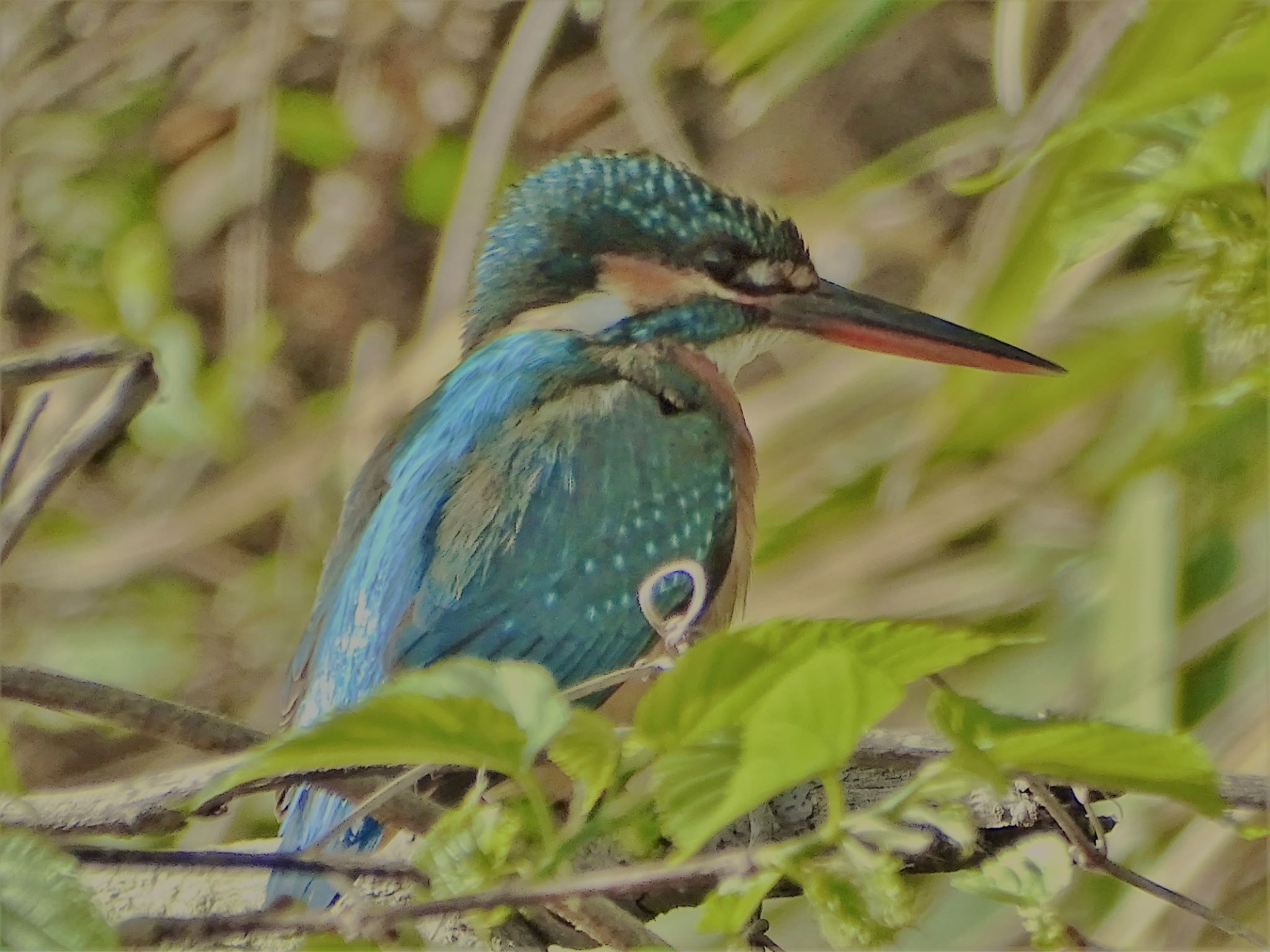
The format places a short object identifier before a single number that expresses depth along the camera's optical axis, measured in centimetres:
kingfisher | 369
